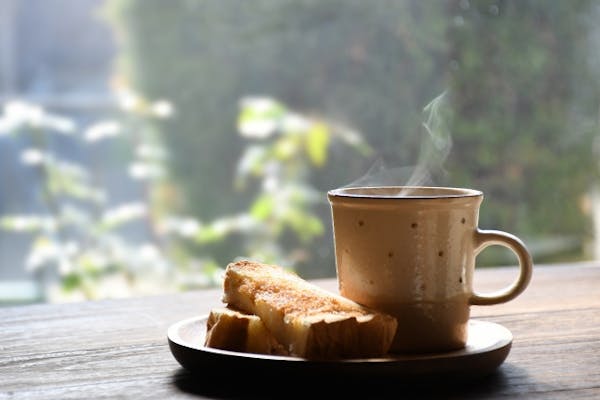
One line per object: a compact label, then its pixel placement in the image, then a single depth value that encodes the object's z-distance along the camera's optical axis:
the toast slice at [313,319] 1.10
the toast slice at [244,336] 1.17
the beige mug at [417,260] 1.20
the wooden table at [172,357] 1.10
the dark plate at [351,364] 1.08
